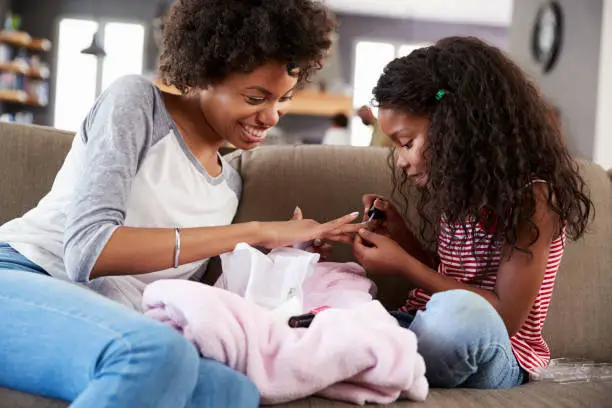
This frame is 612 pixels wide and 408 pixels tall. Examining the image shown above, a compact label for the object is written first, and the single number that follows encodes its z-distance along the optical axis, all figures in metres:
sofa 1.72
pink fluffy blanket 1.08
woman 1.01
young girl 1.34
